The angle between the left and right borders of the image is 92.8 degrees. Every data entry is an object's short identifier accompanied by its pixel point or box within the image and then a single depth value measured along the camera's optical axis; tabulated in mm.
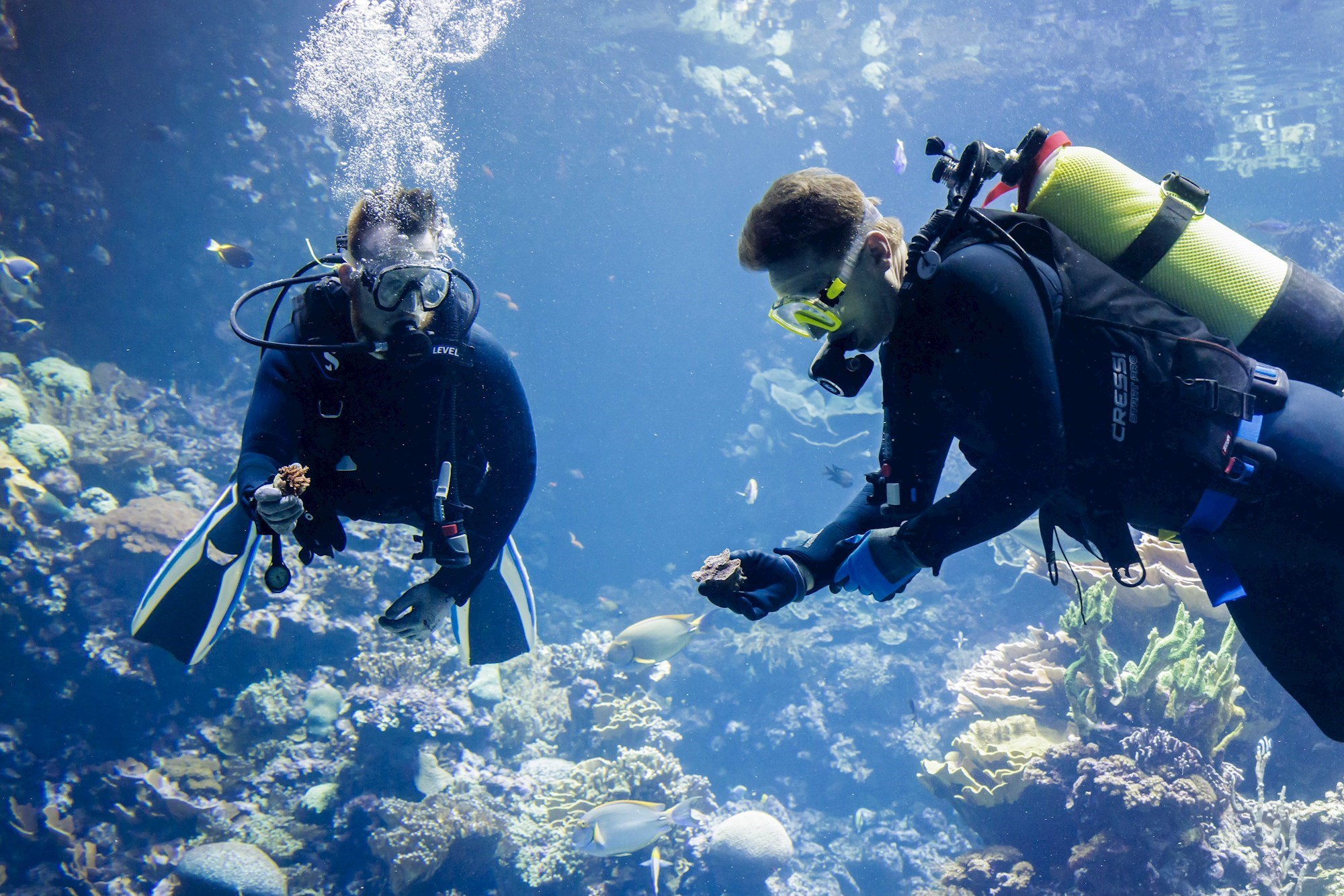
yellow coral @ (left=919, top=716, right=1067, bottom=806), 5844
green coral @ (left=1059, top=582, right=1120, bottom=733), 5789
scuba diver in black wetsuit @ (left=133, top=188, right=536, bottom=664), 2805
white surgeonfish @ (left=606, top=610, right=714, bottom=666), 8062
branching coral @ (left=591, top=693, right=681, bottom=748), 8648
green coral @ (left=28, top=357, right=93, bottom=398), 11578
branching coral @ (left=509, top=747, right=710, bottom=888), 6395
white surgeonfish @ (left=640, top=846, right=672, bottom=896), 6523
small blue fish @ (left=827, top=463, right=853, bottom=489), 9695
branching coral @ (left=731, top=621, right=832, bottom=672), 12508
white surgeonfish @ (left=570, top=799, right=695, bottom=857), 5902
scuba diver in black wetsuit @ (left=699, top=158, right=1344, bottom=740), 1691
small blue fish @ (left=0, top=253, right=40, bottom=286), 11359
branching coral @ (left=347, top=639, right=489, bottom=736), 7285
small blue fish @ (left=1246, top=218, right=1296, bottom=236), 13816
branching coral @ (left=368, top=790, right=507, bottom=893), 5867
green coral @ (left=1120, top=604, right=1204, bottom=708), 5508
